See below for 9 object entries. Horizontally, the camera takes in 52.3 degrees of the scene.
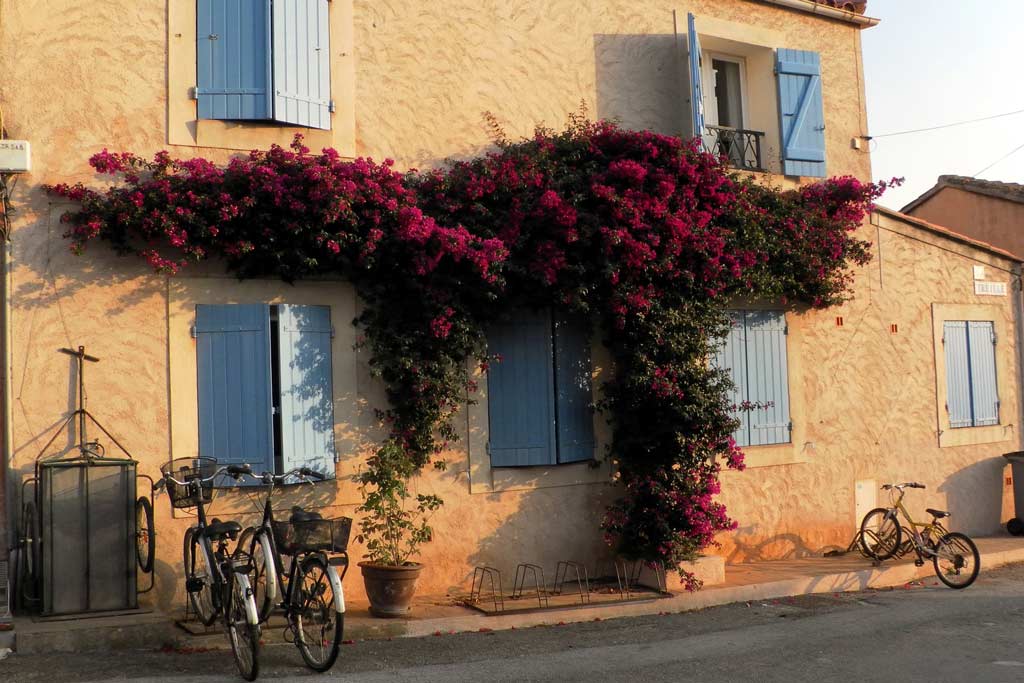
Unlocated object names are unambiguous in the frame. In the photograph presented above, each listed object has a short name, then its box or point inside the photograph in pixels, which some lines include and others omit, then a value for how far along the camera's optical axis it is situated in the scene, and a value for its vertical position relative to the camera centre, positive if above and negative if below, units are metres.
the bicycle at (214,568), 6.36 -0.94
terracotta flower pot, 8.04 -1.32
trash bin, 12.30 -1.06
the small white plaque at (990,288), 12.78 +1.38
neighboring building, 16.17 +3.09
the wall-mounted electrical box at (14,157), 7.61 +1.98
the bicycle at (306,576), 6.43 -0.97
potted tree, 8.06 -0.91
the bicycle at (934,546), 9.77 -1.38
